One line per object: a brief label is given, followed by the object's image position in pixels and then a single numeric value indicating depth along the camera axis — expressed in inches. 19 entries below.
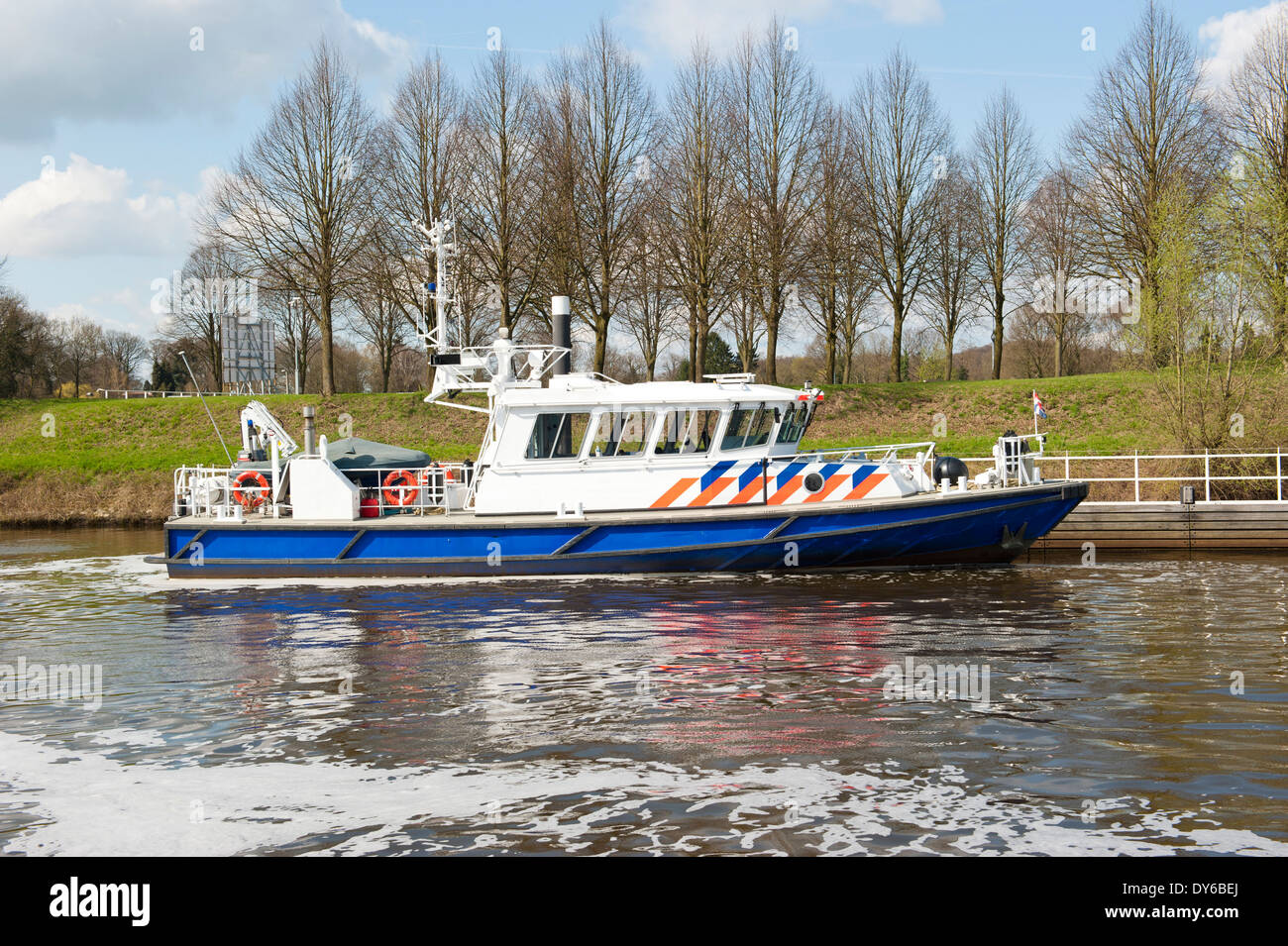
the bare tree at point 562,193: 1315.2
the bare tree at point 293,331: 1964.8
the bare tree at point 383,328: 1777.8
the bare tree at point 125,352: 3132.4
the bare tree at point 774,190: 1337.4
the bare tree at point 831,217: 1378.0
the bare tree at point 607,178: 1343.5
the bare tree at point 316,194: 1386.6
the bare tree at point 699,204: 1331.2
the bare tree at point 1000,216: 1603.1
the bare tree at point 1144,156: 1294.3
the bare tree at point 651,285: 1350.9
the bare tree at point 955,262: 1562.5
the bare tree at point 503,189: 1328.7
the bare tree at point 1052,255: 1592.0
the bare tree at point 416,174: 1344.7
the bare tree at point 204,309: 1941.4
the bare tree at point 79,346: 2603.3
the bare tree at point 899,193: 1514.5
